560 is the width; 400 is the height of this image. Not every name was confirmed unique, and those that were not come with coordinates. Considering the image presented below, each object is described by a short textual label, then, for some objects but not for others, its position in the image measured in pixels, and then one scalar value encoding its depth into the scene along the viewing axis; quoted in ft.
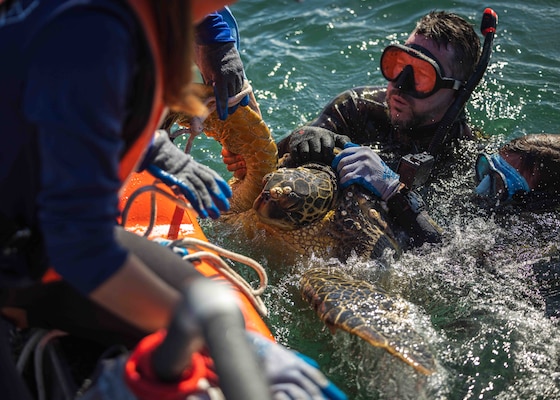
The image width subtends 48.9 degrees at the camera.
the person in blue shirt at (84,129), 4.17
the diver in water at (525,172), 12.19
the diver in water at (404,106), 12.74
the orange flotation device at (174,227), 7.49
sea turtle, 10.48
